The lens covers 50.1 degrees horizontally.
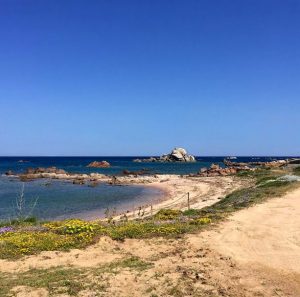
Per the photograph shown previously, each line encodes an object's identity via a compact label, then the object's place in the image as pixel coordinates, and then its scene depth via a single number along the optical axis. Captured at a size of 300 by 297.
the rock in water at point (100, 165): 105.42
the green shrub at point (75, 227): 12.35
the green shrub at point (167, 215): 15.43
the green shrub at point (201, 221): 13.96
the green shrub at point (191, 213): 16.85
